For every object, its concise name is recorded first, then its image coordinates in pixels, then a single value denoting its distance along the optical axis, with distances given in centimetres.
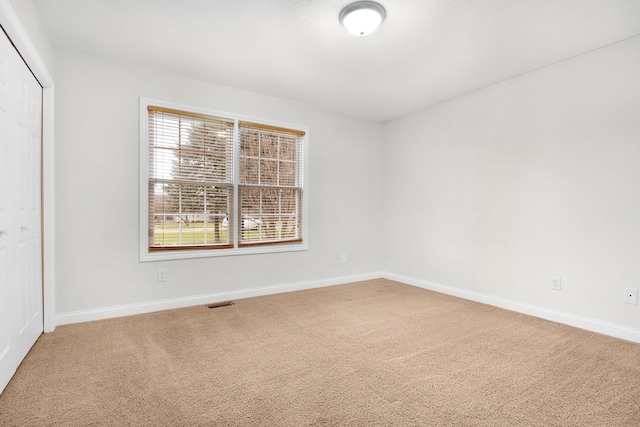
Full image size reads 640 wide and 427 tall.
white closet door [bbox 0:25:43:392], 194
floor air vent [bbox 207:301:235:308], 364
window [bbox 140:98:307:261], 348
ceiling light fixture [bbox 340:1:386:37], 230
